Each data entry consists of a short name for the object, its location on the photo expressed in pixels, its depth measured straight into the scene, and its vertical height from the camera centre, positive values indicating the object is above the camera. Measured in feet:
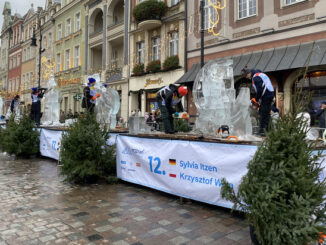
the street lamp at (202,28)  38.58 +13.87
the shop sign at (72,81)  89.92 +15.31
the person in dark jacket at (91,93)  30.53 +3.89
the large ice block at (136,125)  22.96 +0.33
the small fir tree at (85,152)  20.16 -1.63
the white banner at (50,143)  30.00 -1.49
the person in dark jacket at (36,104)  41.49 +3.68
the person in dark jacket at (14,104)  51.47 +4.57
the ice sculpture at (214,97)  22.04 +2.59
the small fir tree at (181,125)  34.64 +0.48
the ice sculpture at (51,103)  44.65 +4.10
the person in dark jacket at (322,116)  33.53 +1.51
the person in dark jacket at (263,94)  19.71 +2.39
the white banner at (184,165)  13.55 -2.00
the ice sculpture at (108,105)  31.12 +2.66
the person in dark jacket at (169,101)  22.12 +2.21
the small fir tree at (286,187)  8.25 -1.77
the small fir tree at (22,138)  32.78 -1.02
